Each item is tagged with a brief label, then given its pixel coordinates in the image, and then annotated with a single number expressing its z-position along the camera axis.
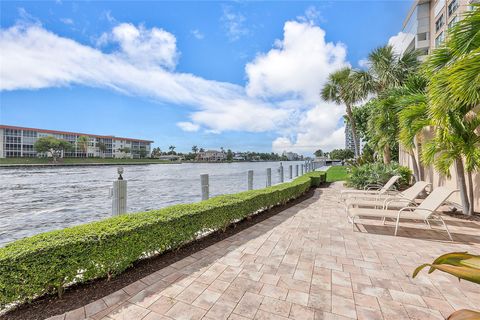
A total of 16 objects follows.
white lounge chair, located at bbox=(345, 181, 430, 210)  5.26
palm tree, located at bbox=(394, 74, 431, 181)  6.72
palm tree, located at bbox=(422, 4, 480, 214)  3.16
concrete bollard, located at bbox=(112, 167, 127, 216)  3.79
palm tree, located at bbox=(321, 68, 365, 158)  16.17
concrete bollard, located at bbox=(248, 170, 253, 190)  7.88
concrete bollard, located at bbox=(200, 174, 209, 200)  5.38
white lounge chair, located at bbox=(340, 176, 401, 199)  6.86
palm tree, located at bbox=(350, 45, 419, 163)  11.49
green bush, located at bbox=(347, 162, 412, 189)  9.58
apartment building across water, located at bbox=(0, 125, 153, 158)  53.78
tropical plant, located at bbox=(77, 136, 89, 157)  66.44
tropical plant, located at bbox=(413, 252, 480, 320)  0.94
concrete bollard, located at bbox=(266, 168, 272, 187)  9.60
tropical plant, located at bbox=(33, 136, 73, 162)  51.60
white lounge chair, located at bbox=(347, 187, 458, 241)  4.23
